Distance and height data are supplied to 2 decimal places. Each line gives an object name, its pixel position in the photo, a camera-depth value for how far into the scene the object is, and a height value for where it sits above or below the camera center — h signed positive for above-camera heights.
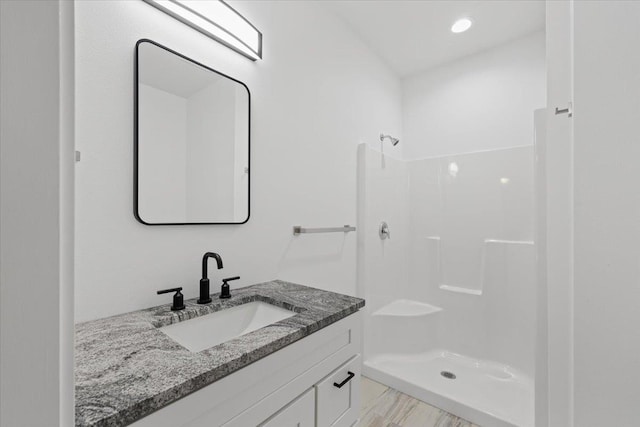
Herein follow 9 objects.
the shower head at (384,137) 2.33 +0.66
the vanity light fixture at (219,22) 1.01 +0.77
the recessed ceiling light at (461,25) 1.96 +1.39
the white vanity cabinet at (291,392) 0.58 -0.48
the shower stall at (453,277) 1.95 -0.52
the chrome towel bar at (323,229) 1.55 -0.10
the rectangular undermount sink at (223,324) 0.92 -0.41
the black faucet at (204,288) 1.02 -0.28
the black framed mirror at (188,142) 0.96 +0.29
